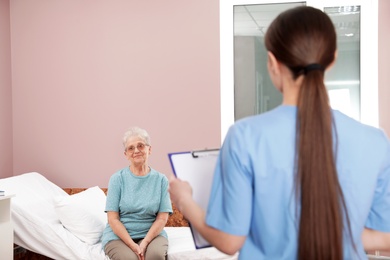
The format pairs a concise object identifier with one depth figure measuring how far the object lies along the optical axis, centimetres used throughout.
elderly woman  276
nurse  102
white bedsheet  283
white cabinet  280
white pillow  299
